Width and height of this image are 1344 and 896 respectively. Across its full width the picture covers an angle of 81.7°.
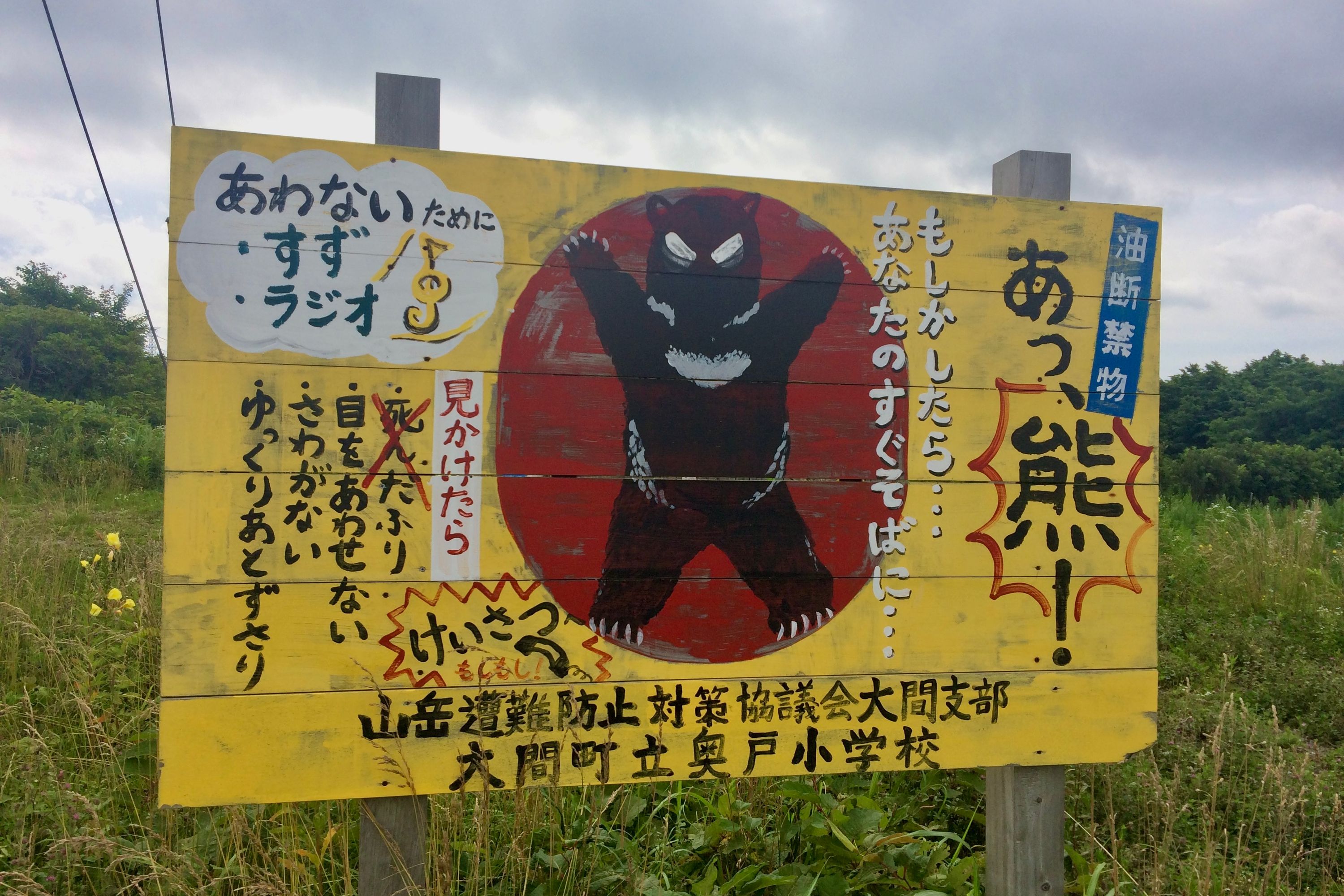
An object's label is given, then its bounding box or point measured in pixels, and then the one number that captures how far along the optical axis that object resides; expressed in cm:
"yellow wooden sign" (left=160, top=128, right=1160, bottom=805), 174
